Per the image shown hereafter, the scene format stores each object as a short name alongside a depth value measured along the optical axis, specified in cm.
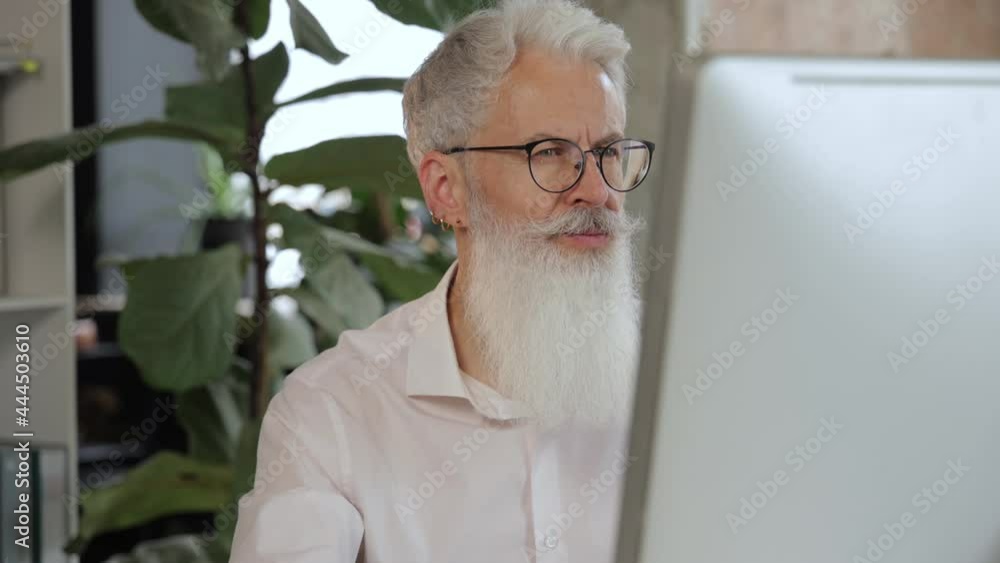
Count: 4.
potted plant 205
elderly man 172
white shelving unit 222
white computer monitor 109
